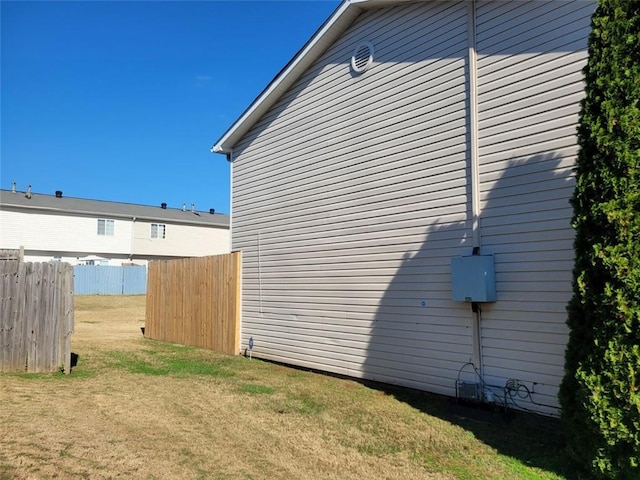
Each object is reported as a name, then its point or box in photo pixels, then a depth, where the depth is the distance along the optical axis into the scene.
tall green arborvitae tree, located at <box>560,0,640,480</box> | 3.37
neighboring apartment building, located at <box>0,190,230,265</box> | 28.12
